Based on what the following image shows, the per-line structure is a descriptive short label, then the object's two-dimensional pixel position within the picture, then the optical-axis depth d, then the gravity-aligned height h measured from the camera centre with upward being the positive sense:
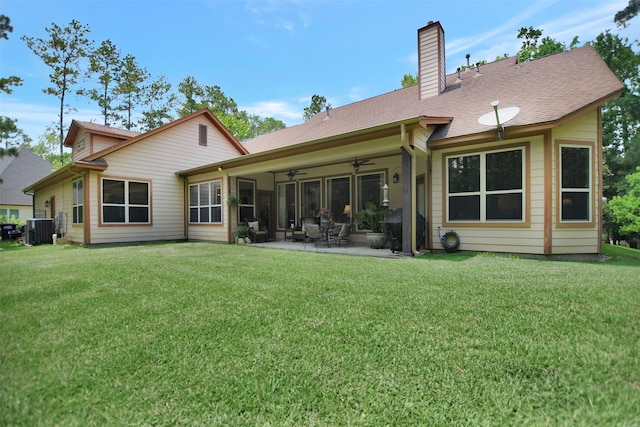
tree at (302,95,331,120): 32.91 +11.49
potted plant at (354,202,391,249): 7.97 -0.32
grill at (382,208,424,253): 6.87 -0.46
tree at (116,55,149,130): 19.36 +8.38
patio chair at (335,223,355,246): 8.45 -0.69
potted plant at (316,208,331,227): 8.35 -0.23
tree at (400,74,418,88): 23.48 +10.16
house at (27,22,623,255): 6.08 +1.20
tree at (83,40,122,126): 15.98 +8.00
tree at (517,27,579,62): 17.72 +10.05
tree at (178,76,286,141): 26.19 +9.97
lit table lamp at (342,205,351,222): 9.46 -0.01
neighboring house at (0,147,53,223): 17.48 +1.76
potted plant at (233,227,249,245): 9.96 -0.85
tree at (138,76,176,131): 22.41 +8.23
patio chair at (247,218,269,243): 10.18 -0.76
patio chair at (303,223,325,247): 8.72 -0.64
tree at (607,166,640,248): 11.30 -0.18
